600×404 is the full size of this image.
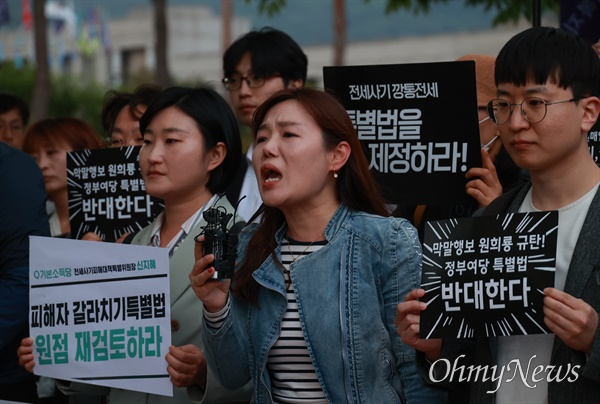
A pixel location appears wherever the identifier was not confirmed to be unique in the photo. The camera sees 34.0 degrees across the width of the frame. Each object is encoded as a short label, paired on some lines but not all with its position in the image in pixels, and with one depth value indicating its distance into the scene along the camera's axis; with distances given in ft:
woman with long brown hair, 10.65
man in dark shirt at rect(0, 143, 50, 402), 14.34
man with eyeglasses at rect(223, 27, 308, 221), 18.04
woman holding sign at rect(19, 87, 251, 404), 13.07
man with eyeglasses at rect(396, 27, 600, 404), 9.33
